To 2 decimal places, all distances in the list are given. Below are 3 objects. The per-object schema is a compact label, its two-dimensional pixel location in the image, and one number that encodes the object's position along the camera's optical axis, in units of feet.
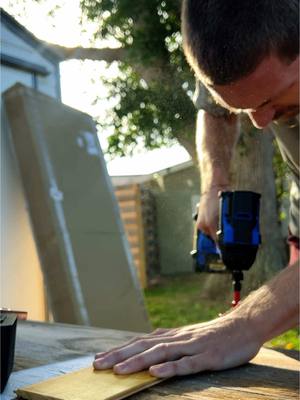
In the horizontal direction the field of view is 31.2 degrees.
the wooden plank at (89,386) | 1.88
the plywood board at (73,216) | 6.58
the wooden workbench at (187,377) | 1.97
